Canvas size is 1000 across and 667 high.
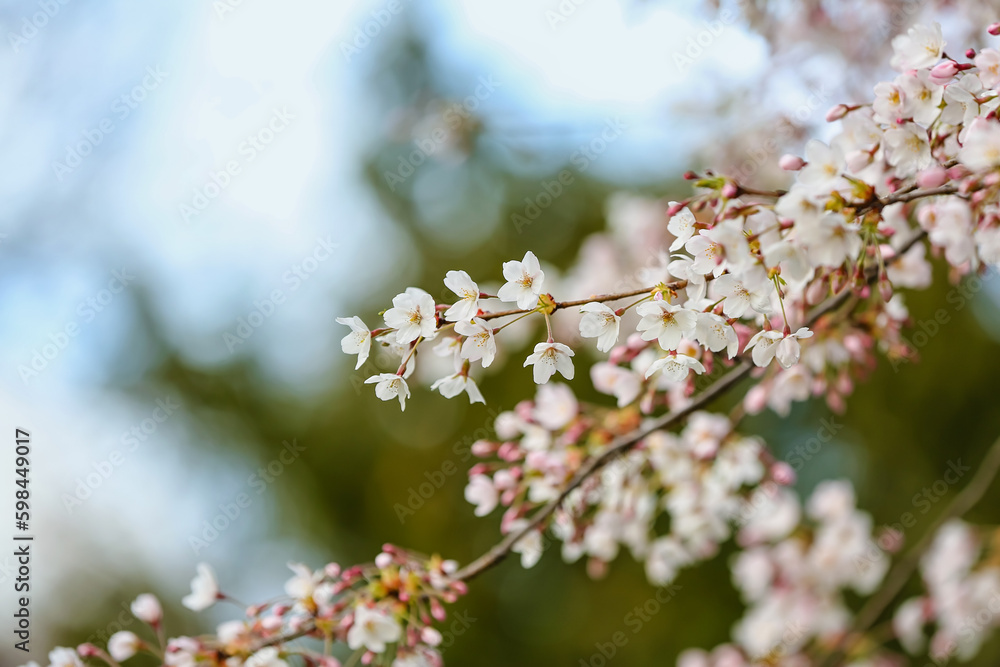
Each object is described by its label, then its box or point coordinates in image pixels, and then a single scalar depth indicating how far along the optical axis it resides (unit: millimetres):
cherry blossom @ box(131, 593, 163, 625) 1326
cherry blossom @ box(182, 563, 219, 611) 1326
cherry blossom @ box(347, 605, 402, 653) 1251
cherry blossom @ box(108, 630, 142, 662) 1301
